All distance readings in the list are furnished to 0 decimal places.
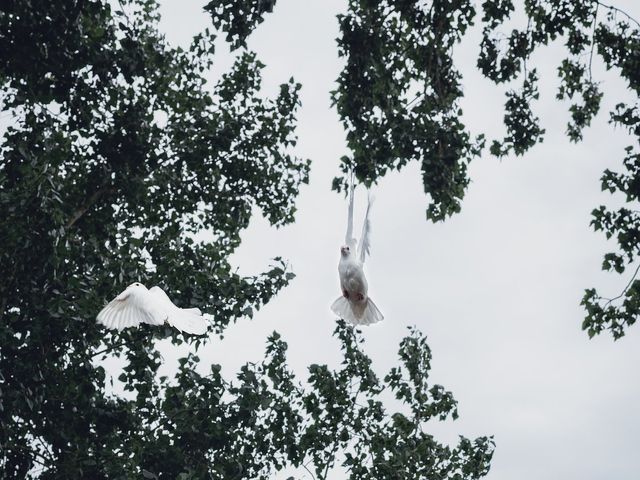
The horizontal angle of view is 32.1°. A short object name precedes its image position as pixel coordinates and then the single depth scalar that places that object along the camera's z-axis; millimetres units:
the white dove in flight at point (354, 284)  8438
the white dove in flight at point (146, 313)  8117
